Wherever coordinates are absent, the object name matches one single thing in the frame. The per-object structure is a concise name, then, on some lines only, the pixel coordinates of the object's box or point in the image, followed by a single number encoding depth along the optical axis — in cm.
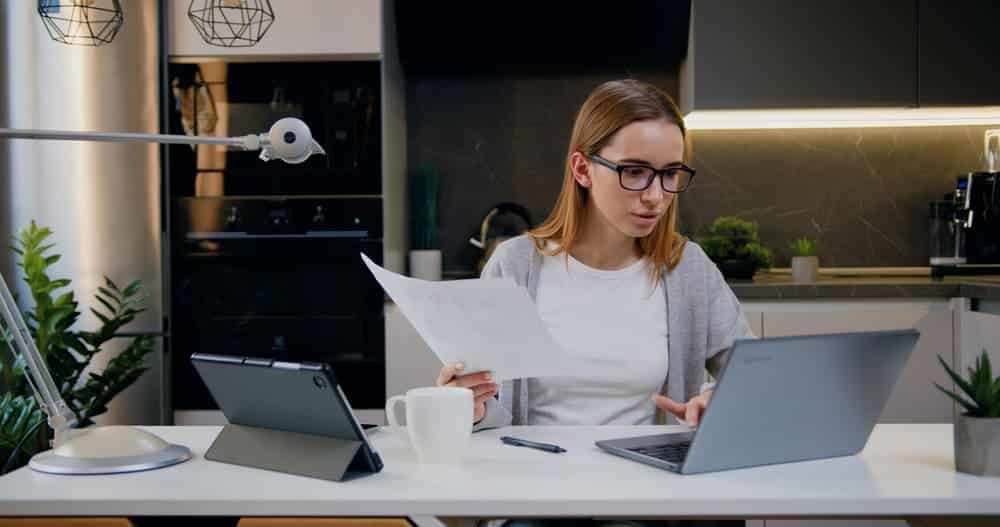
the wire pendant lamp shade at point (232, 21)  330
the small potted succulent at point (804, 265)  345
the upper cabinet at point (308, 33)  333
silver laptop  124
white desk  116
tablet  126
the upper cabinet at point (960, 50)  332
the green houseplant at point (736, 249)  340
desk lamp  130
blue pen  144
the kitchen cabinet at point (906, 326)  311
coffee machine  333
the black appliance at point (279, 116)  336
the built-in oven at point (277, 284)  337
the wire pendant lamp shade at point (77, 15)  211
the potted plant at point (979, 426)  127
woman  190
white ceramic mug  137
